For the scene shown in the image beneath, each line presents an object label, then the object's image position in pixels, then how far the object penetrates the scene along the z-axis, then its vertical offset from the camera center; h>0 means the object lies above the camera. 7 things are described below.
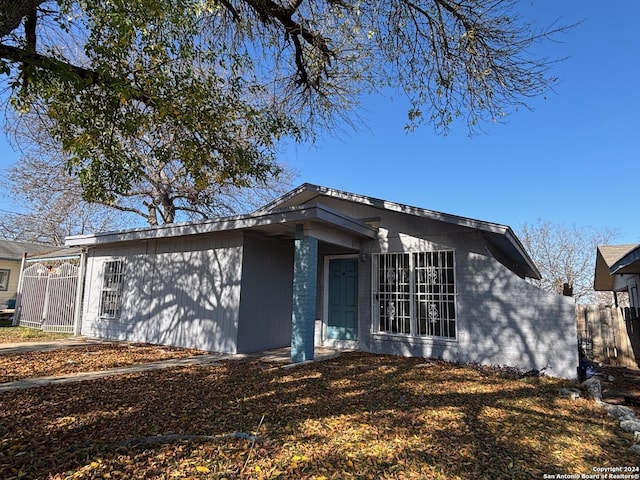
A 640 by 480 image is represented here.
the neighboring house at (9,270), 18.91 +1.29
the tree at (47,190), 14.55 +4.27
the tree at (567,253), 25.09 +3.48
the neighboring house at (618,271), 8.63 +0.97
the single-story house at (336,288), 6.98 +0.27
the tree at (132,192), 14.60 +4.49
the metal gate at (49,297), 11.29 -0.04
